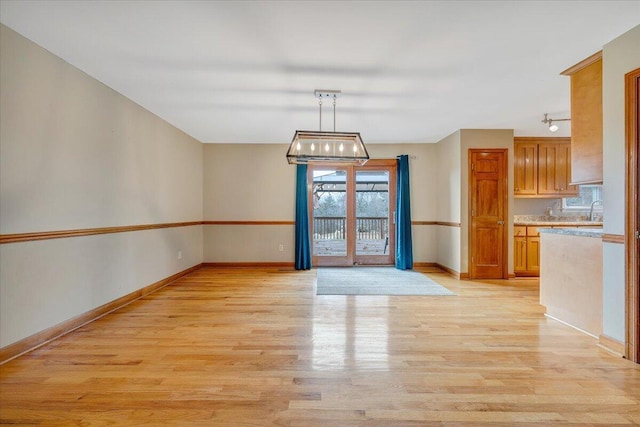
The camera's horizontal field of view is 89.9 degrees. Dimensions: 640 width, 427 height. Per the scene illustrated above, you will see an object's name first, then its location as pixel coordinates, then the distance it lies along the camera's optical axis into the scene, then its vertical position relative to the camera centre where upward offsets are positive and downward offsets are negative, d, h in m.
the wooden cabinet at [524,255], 5.47 -0.78
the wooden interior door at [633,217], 2.37 -0.06
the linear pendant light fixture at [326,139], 3.68 +0.86
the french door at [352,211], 6.48 -0.01
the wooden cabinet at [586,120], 2.92 +0.86
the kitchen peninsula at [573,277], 2.92 -0.68
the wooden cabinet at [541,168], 5.76 +0.75
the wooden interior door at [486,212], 5.38 -0.04
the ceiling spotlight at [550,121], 4.53 +1.28
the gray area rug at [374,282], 4.52 -1.13
